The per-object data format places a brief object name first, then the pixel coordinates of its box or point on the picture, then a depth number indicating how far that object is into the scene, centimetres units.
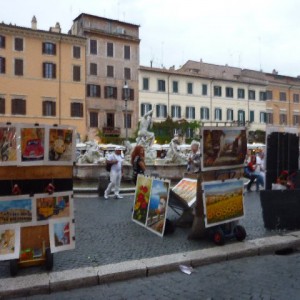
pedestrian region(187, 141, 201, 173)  1081
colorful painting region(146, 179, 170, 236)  698
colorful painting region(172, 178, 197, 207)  749
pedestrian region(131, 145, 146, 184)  1082
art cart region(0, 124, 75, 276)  507
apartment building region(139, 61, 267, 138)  5188
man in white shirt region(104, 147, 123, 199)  1193
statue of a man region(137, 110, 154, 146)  2080
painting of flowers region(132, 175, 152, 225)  752
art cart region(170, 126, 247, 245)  642
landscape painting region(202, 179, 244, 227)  648
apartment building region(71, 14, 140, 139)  4819
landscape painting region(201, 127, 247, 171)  634
